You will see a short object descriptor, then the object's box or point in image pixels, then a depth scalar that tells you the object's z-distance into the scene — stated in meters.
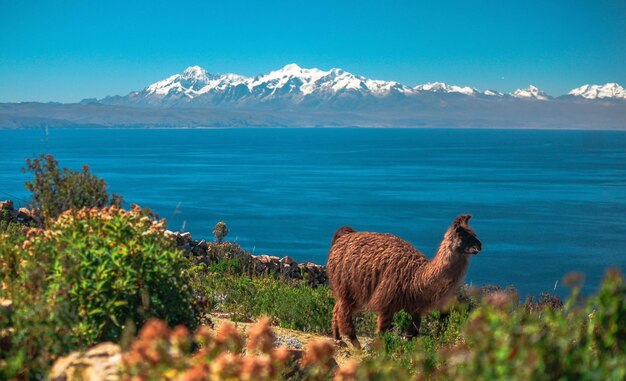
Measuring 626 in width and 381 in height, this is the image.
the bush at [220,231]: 23.29
